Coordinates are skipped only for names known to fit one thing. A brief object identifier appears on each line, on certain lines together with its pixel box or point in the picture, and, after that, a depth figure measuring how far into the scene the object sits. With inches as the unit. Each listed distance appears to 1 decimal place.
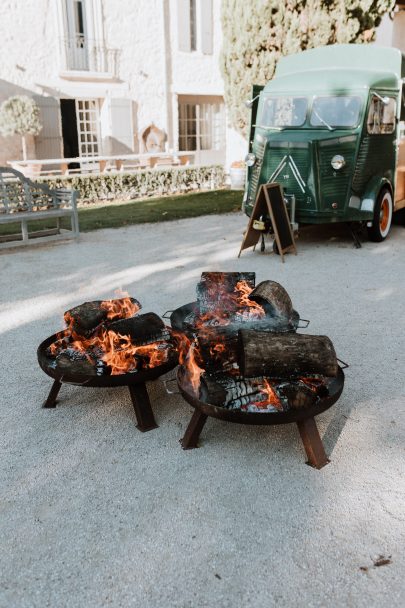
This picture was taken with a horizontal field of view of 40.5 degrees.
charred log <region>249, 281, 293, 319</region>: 153.0
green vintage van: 308.2
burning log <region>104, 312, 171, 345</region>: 142.4
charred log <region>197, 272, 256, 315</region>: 156.1
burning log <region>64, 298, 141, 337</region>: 148.6
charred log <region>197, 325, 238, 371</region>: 129.6
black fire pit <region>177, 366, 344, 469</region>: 113.8
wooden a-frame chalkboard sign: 292.7
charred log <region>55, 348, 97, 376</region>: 131.5
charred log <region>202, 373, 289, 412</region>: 118.6
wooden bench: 325.0
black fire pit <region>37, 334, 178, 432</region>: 130.3
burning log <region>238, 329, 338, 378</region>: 121.0
